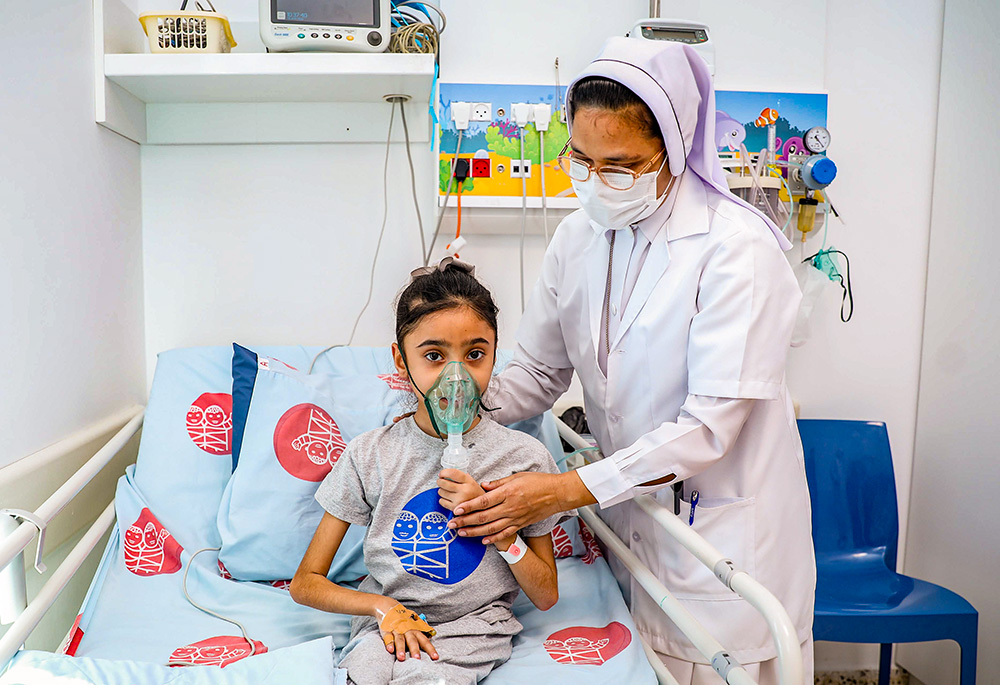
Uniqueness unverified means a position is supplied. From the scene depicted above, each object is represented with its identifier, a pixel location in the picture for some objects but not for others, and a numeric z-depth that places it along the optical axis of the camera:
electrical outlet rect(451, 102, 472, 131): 2.17
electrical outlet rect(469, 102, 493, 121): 2.19
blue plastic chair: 2.29
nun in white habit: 1.33
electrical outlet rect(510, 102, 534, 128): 2.19
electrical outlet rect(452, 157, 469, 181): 2.15
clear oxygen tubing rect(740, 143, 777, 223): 2.14
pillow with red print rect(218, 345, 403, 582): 1.66
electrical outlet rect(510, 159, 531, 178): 2.22
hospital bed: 1.14
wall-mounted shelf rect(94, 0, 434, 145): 1.95
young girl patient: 1.29
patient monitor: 1.93
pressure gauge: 2.26
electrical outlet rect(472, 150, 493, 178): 2.21
